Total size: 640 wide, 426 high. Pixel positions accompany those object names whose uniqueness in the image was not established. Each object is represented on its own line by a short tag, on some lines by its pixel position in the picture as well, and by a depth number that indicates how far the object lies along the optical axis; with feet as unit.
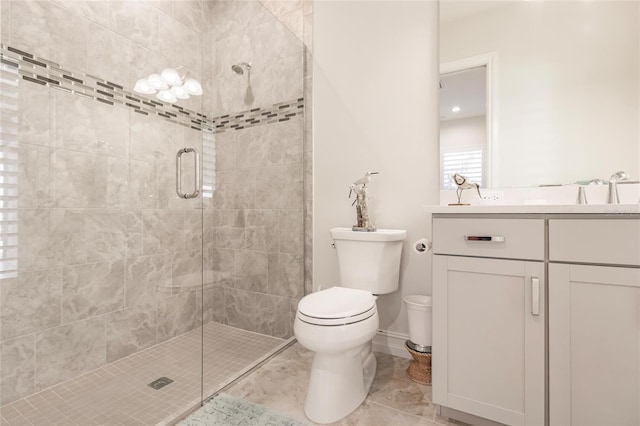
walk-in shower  4.75
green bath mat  4.19
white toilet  4.07
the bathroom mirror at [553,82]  4.70
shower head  6.56
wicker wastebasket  5.18
